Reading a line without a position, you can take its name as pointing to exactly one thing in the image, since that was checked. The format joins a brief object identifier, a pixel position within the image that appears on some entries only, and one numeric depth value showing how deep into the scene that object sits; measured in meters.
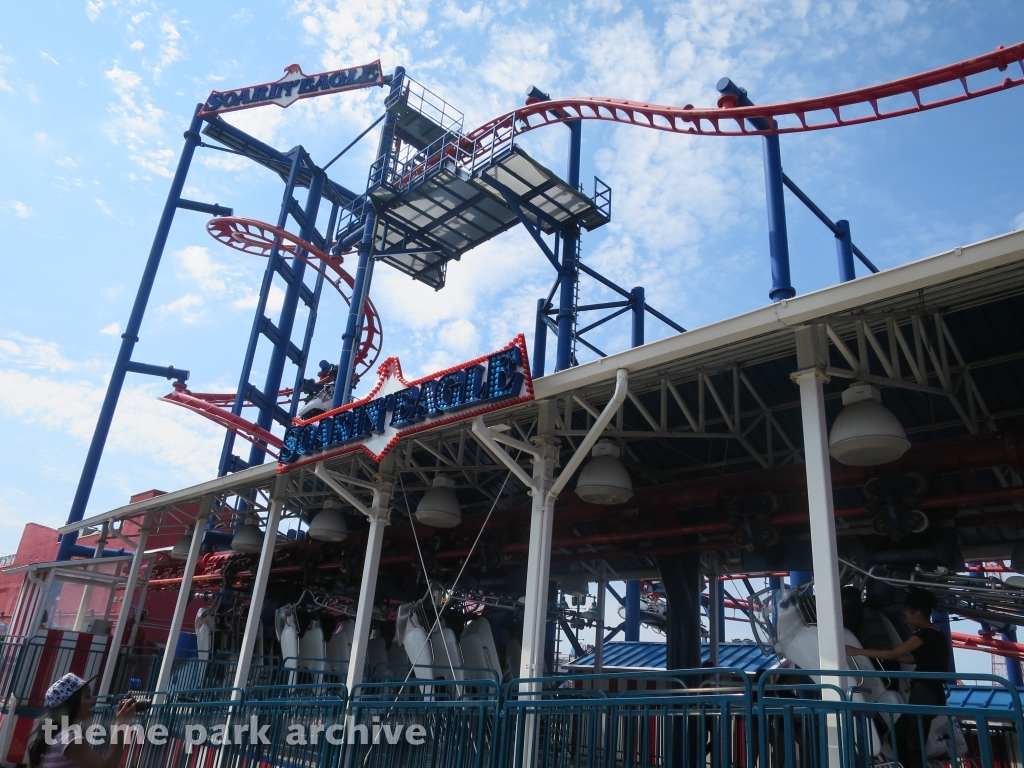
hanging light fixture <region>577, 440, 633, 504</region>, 9.14
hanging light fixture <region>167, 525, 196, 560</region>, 17.31
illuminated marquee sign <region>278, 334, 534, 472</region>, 8.42
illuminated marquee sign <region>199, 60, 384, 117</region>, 27.17
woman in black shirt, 6.07
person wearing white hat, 4.54
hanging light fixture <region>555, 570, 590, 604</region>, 14.48
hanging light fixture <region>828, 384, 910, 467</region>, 6.92
